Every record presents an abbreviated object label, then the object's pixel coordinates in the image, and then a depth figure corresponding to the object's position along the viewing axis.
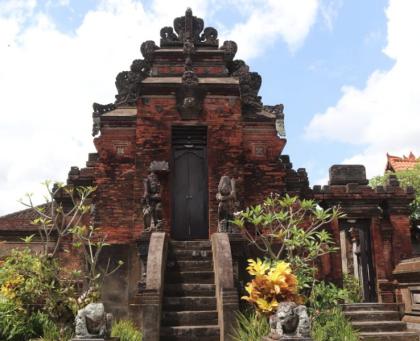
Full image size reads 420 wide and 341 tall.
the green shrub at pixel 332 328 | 6.84
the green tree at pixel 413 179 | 22.08
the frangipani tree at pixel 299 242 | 7.50
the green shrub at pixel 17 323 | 7.52
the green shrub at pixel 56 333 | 7.06
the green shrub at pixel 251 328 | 6.47
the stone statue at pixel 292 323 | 5.35
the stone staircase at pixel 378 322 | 10.12
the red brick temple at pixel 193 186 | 8.38
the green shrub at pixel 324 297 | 7.89
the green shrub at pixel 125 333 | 7.20
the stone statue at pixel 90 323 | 5.76
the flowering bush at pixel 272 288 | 5.95
